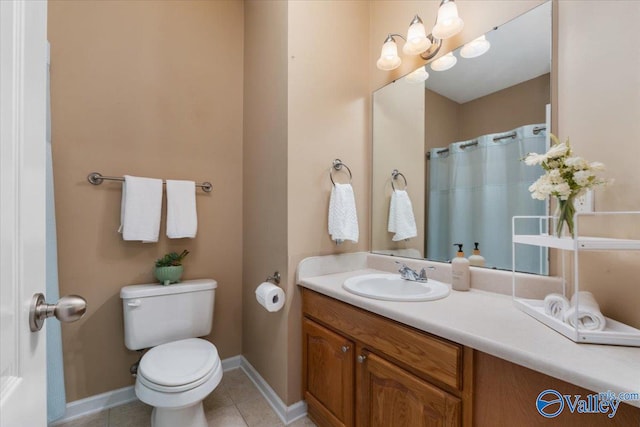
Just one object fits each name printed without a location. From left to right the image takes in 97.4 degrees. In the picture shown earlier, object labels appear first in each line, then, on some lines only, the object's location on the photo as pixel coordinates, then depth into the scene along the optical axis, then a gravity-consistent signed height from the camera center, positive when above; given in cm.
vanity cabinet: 88 -61
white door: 41 +1
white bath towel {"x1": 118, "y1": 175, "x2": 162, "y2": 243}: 161 +3
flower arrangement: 86 +10
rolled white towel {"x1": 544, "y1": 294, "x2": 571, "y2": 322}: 87 -30
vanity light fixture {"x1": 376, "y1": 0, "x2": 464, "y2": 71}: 133 +91
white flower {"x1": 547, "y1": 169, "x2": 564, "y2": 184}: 89 +11
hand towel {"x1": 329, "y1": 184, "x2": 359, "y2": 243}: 163 -2
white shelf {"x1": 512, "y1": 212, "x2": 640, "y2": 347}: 74 -33
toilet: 124 -72
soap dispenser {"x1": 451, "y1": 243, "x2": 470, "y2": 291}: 128 -28
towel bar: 161 +21
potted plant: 169 -34
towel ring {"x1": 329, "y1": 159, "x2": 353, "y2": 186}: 171 +28
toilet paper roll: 149 -45
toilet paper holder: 162 -38
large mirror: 118 +32
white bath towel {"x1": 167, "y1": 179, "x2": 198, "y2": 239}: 174 +3
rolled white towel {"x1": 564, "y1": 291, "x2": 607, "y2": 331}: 77 -30
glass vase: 89 -1
